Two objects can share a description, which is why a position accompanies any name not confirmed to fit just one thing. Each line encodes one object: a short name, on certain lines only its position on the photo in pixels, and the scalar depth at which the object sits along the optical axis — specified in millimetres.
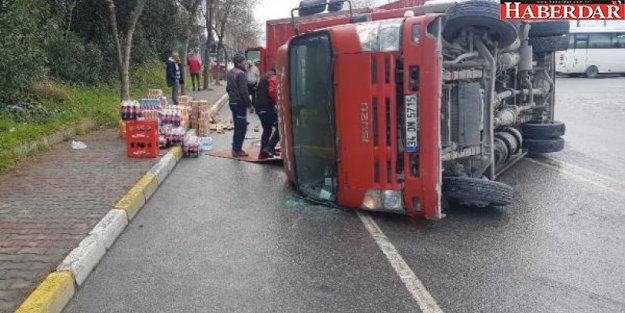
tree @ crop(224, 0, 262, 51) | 40894
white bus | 31969
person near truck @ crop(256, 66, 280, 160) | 9375
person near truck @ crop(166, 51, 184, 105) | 17062
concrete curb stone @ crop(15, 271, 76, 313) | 3674
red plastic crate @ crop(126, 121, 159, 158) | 9031
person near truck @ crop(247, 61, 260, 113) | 15177
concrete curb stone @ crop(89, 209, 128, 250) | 5129
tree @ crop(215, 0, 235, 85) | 28870
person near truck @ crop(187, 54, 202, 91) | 24328
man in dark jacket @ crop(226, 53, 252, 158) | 9734
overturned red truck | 5375
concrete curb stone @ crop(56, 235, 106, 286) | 4312
